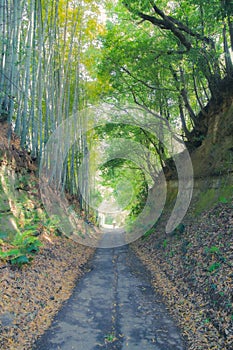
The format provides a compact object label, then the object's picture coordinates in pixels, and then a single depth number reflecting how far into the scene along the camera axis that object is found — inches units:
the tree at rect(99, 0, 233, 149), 264.8
